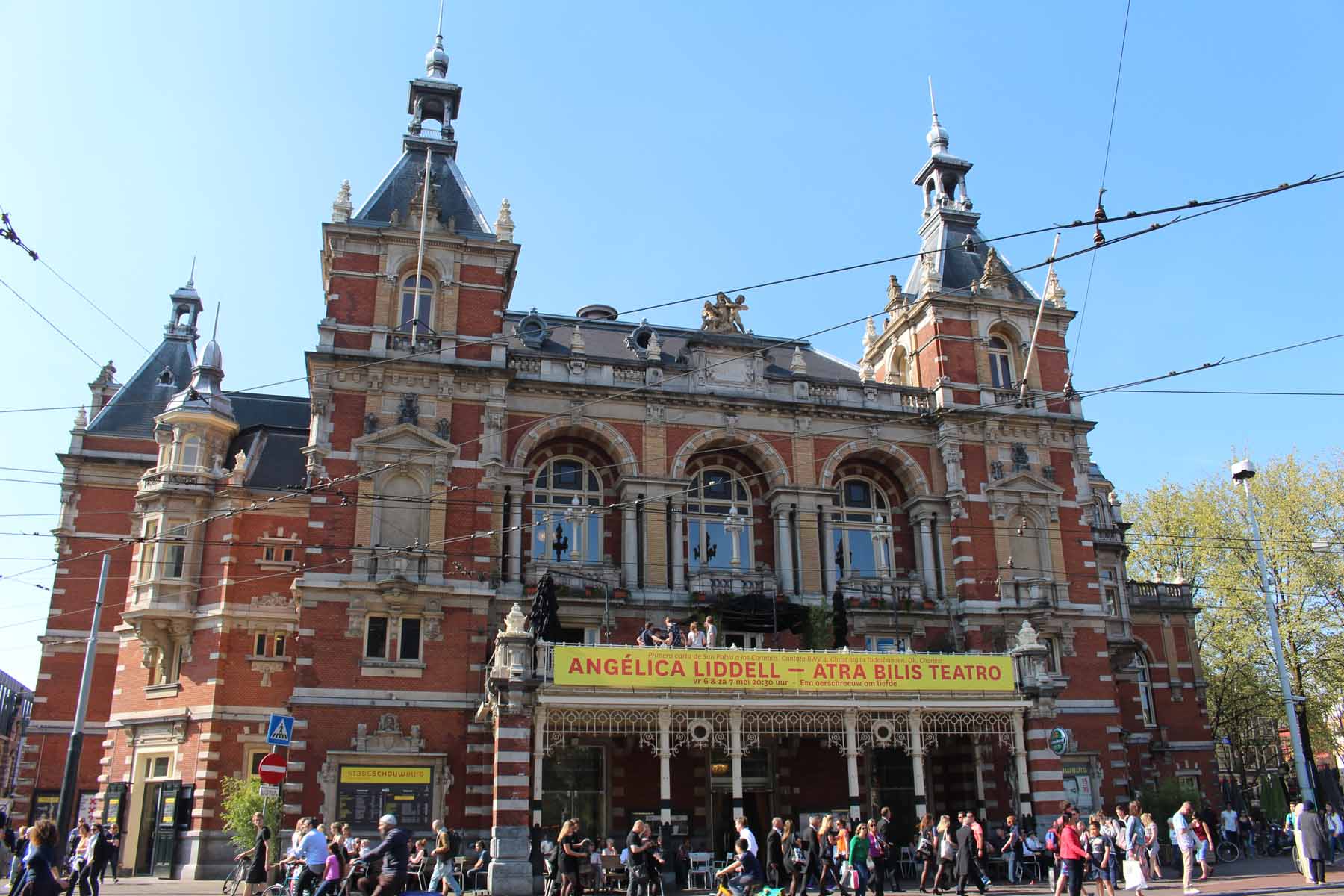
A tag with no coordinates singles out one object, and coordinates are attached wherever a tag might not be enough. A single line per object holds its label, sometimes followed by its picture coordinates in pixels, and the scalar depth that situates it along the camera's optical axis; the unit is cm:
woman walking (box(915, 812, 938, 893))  2284
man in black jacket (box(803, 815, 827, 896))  2073
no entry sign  1980
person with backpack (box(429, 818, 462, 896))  1944
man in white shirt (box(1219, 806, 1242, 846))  3134
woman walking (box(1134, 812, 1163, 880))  2164
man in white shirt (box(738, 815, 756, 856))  1783
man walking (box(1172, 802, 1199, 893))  1927
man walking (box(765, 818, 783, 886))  2136
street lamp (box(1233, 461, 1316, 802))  2742
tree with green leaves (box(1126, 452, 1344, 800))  3956
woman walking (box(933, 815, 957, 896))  2183
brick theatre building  2608
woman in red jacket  1786
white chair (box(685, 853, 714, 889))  2392
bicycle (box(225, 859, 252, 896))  2164
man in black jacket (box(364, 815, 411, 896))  1277
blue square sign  2142
